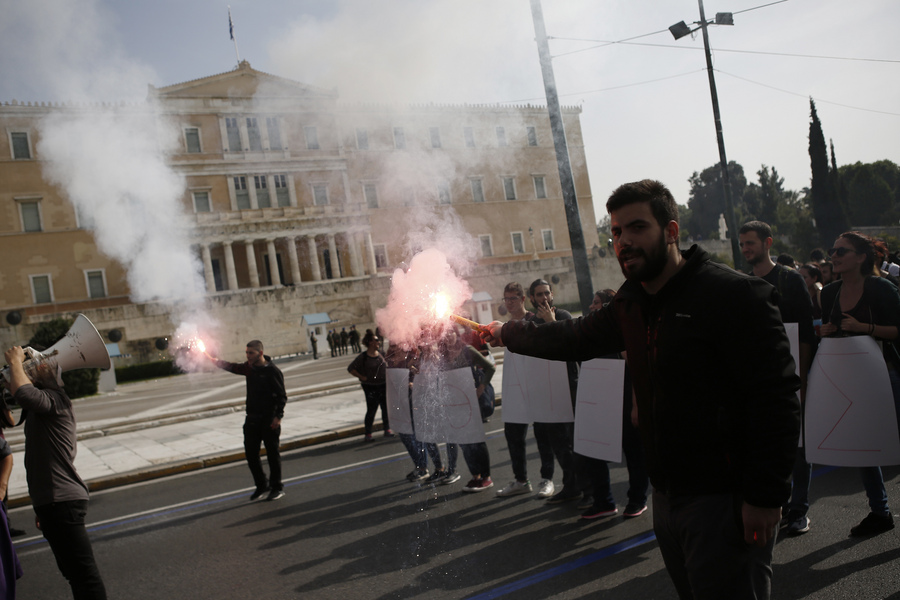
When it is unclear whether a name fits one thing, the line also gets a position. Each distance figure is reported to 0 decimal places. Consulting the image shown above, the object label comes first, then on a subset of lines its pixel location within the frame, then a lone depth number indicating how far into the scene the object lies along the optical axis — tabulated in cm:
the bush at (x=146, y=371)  2894
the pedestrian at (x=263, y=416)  708
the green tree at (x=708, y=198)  8512
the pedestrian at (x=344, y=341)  3284
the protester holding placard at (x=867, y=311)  419
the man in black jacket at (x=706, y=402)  203
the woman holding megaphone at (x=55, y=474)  382
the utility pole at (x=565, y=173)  931
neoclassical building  1662
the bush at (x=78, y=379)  2319
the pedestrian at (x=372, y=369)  898
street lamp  1491
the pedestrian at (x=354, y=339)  2975
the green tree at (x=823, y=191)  4369
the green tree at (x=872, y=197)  6178
